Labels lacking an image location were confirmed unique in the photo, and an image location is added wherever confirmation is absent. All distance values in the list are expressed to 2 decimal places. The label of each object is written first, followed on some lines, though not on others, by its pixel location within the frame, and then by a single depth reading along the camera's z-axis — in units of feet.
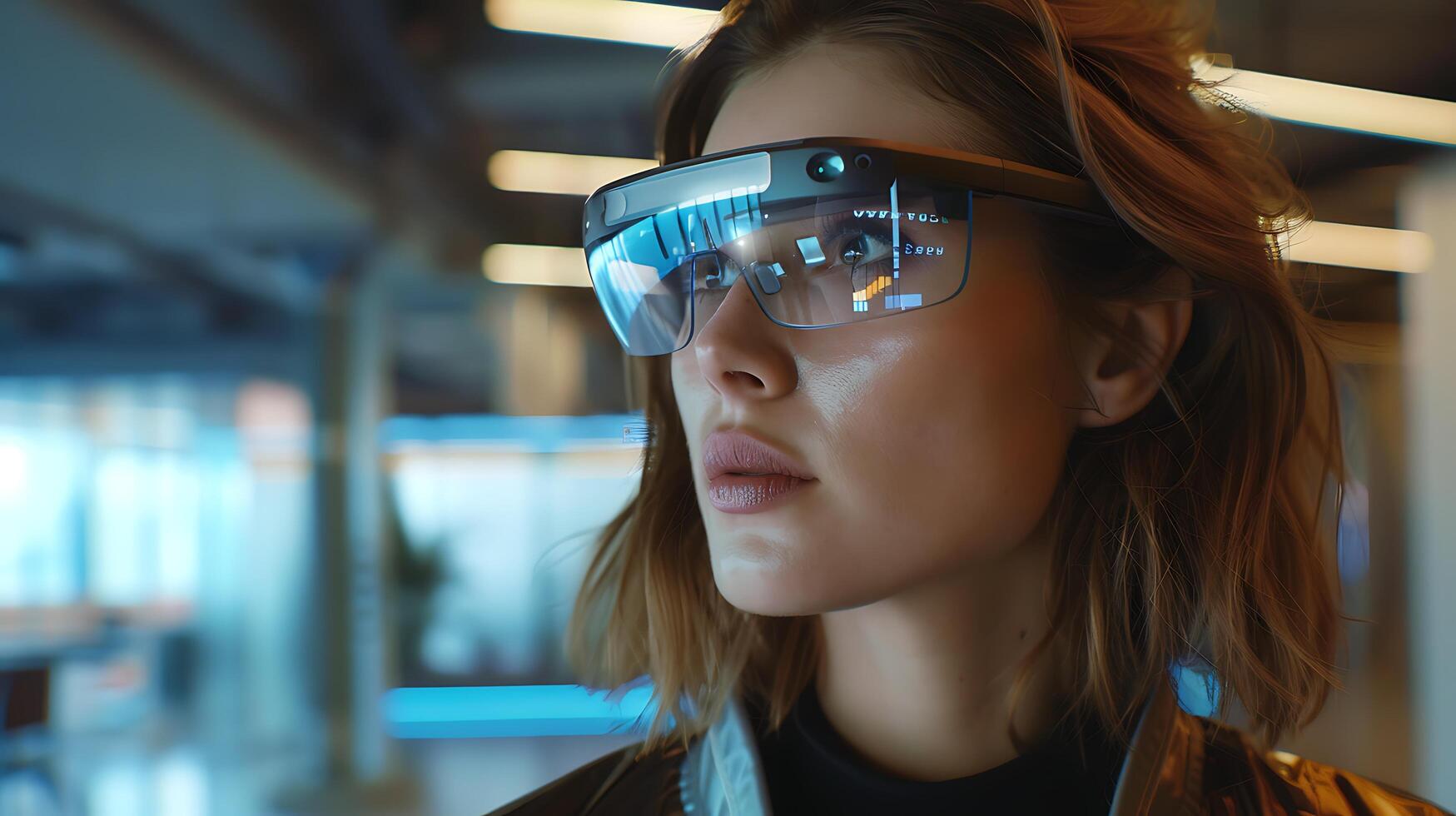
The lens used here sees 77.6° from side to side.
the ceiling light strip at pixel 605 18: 10.57
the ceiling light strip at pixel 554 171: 16.20
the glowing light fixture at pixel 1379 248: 10.62
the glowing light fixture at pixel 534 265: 20.92
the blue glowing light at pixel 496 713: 22.90
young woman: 2.69
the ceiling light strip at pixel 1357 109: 9.80
